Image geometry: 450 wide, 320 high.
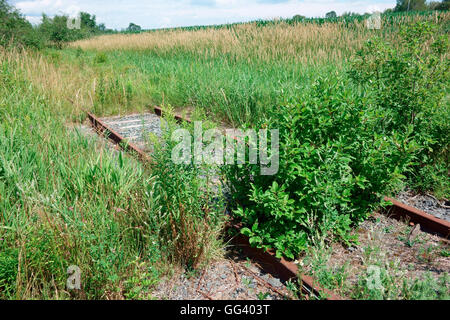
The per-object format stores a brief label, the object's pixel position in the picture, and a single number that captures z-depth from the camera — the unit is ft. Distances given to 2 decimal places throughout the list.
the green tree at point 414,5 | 229.25
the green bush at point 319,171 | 7.72
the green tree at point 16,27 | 50.13
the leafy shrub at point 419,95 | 11.20
